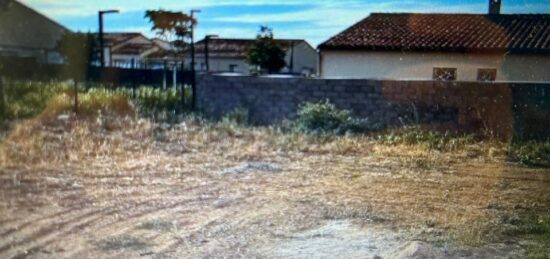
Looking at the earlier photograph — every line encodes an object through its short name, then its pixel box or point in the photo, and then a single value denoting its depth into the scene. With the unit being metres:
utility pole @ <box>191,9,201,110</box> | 8.76
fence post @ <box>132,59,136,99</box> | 11.19
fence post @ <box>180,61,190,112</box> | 15.35
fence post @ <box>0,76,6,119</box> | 14.44
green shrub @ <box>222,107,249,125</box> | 14.88
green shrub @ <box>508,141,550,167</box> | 9.91
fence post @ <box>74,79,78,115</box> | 15.25
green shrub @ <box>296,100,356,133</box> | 13.40
